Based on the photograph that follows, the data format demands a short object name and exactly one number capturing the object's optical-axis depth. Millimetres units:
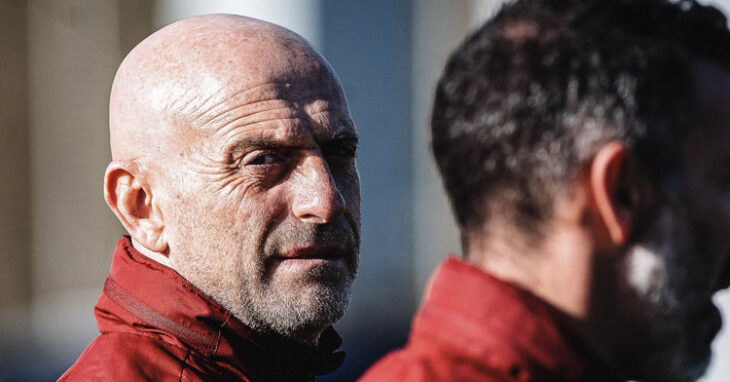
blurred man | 3270
